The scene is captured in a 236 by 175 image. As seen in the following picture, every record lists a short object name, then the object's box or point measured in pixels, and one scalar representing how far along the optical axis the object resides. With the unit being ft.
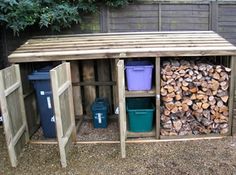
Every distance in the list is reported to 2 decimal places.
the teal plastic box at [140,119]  12.28
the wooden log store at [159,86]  10.73
